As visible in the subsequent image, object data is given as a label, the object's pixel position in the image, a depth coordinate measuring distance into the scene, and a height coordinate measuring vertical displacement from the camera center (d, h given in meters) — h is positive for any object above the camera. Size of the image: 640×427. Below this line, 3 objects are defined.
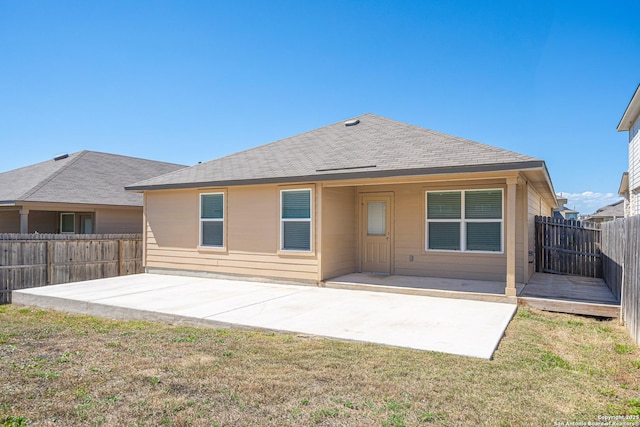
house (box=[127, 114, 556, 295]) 8.39 +0.17
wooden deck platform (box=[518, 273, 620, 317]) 6.44 -1.50
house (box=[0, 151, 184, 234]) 13.12 +0.75
